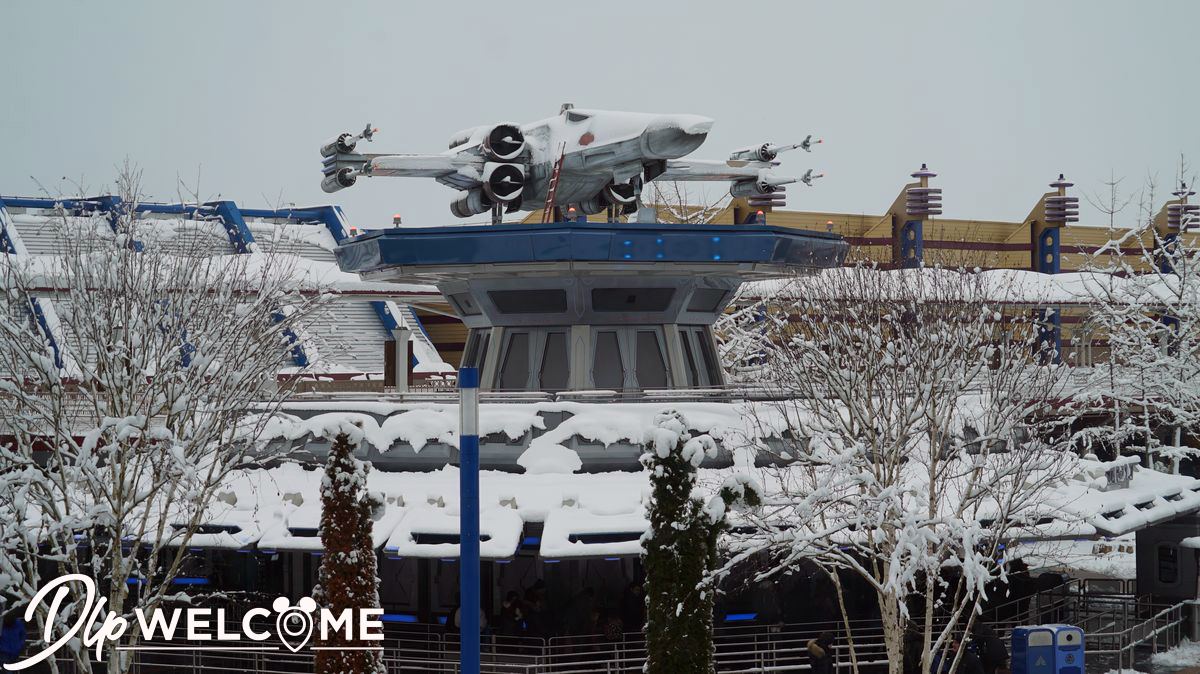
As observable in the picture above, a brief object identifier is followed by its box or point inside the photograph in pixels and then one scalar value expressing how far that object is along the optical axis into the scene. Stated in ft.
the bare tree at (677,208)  182.11
